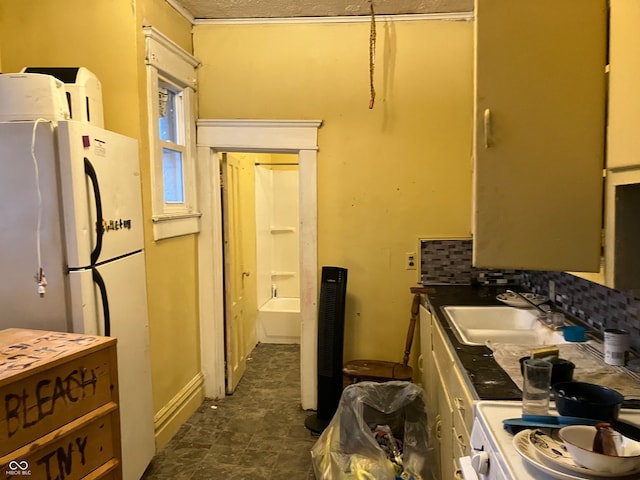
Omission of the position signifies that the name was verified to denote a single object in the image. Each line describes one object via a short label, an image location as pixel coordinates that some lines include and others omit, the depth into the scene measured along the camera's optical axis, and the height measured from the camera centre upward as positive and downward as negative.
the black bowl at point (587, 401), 1.18 -0.51
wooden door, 3.57 -0.53
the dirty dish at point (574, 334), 1.88 -0.52
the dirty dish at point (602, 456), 0.95 -0.53
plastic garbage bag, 2.12 -1.11
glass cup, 1.26 -0.50
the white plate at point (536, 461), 0.98 -0.57
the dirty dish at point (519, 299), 2.58 -0.54
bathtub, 4.89 -1.23
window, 2.72 +0.49
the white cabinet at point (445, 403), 1.63 -0.84
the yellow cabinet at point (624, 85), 1.17 +0.32
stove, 1.01 -0.59
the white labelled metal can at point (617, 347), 1.60 -0.49
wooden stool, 3.02 -1.07
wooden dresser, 1.44 -0.67
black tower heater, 3.10 -0.92
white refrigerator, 1.86 -0.07
